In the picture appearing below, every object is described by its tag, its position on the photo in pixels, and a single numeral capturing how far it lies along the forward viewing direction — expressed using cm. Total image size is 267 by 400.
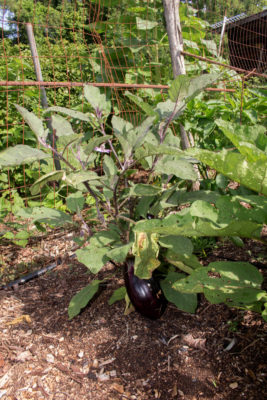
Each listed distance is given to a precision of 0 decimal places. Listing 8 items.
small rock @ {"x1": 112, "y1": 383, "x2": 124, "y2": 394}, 106
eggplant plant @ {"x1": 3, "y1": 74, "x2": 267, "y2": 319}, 98
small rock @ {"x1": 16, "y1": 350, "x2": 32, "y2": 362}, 122
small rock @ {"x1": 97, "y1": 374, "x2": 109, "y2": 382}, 111
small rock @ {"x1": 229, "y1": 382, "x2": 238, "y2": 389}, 98
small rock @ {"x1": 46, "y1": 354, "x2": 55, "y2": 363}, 121
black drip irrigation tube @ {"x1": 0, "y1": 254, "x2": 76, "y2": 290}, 177
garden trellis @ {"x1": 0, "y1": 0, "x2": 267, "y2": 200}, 305
